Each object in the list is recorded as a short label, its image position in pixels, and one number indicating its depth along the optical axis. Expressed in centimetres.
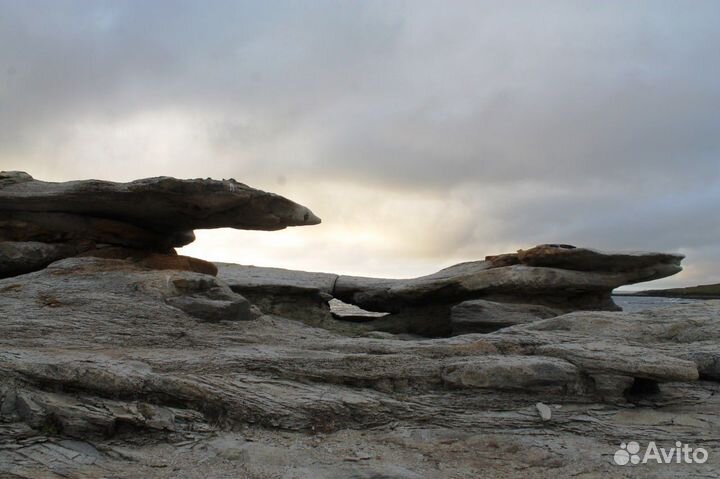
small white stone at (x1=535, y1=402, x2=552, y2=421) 1531
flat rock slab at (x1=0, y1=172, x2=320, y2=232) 2272
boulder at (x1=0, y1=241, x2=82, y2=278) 2355
